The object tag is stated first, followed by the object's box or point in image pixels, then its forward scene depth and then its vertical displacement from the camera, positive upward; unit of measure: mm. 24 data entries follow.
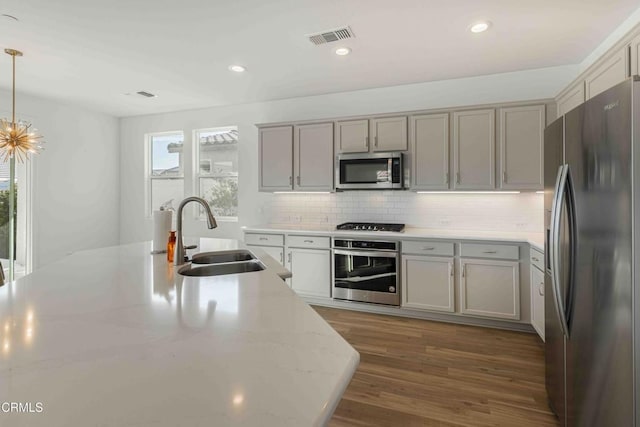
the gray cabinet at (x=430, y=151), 3625 +686
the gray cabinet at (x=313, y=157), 4113 +709
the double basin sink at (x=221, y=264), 1865 -314
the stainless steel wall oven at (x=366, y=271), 3604 -654
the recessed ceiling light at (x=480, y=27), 2614 +1503
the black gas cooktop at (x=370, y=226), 3801 -165
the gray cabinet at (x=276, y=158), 4324 +731
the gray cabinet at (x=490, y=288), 3217 -758
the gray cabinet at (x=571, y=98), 2643 +984
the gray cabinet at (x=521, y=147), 3289 +658
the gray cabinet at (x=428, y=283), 3424 -746
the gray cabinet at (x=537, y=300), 2811 -789
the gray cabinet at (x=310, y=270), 3918 -695
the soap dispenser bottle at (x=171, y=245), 1962 -194
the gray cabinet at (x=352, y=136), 3941 +925
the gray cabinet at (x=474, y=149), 3459 +670
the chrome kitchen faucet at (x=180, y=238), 1883 -144
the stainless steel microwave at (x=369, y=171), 3744 +484
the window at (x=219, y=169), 5164 +698
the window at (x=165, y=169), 5504 +755
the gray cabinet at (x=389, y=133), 3783 +922
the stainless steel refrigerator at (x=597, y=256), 1202 -186
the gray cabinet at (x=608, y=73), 2036 +941
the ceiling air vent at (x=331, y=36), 2747 +1517
